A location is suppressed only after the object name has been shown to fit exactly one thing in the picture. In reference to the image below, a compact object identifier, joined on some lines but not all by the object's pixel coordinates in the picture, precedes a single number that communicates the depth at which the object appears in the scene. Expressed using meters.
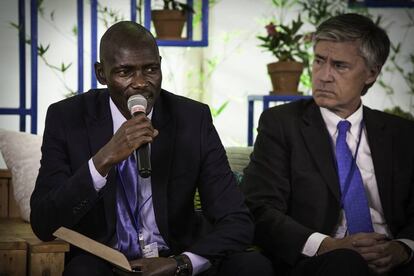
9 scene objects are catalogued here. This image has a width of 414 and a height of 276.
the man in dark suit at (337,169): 5.06
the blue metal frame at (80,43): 7.53
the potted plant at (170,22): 7.77
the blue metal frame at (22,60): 7.46
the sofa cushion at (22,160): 5.52
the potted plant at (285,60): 8.37
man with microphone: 4.36
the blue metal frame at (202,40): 7.76
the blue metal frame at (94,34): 7.52
